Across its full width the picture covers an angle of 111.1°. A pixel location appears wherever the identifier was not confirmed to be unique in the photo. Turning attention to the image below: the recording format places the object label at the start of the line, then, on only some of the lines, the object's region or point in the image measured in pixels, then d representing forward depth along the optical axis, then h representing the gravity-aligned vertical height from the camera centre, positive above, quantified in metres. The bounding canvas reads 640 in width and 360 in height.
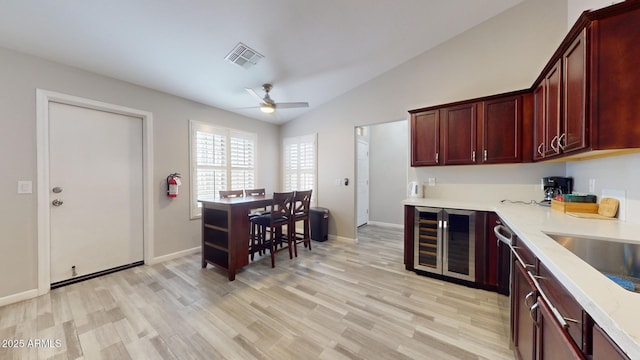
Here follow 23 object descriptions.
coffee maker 2.29 -0.09
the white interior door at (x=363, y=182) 5.04 -0.08
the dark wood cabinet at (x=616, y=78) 1.16 +0.55
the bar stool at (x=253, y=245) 3.20 -0.99
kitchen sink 1.11 -0.40
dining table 2.71 -0.70
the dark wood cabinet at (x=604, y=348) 0.50 -0.42
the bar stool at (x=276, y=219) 3.06 -0.60
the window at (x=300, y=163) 4.64 +0.34
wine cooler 2.48 -0.76
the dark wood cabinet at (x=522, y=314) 1.09 -0.79
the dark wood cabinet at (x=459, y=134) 2.70 +0.56
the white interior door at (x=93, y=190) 2.55 -0.15
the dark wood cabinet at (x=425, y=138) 2.94 +0.56
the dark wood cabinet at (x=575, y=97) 1.33 +0.55
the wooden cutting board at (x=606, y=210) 1.56 -0.23
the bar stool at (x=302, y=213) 3.36 -0.56
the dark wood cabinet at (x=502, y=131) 2.44 +0.55
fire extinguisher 3.27 -0.10
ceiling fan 3.04 +1.04
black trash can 4.21 -0.86
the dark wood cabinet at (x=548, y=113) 1.75 +0.60
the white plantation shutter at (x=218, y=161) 3.66 +0.33
